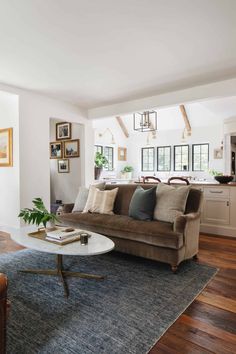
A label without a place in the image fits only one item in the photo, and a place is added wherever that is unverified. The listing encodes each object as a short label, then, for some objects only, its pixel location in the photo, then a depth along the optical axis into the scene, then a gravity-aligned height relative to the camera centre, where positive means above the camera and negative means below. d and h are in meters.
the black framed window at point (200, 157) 7.96 +0.40
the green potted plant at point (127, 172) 9.23 -0.11
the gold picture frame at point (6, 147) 4.27 +0.41
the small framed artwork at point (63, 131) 6.00 +1.01
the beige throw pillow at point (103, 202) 3.47 -0.48
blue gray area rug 1.52 -1.11
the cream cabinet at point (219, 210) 3.97 -0.72
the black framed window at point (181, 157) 8.36 +0.40
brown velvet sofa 2.53 -0.74
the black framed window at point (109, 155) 8.70 +0.52
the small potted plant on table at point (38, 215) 2.32 -0.45
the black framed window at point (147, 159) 9.18 +0.40
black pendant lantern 5.03 +1.09
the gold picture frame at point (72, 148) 5.76 +0.53
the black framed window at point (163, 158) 8.78 +0.41
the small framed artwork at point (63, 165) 6.01 +0.11
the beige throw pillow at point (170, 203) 2.87 -0.42
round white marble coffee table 2.00 -0.69
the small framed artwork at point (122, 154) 9.30 +0.61
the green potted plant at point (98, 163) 6.62 +0.18
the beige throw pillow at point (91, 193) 3.59 -0.37
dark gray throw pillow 2.98 -0.46
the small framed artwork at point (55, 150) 6.23 +0.52
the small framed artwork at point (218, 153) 7.62 +0.49
